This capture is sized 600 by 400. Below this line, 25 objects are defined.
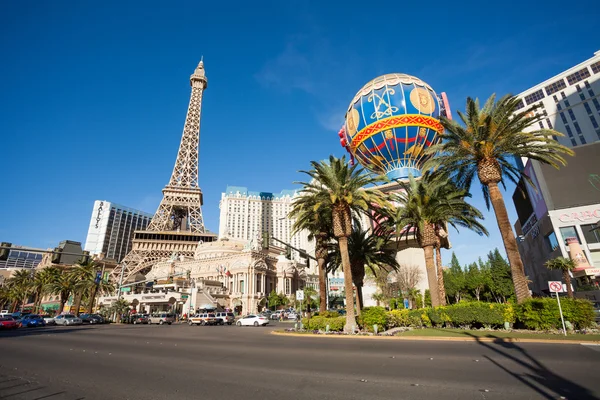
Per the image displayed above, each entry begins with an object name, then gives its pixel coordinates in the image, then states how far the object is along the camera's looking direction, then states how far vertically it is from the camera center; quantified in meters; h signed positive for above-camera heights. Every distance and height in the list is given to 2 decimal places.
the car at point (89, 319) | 39.79 -0.76
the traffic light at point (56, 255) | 17.44 +3.16
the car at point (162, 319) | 40.08 -0.99
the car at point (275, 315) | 52.06 -1.16
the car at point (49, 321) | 38.03 -0.85
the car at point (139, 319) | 42.04 -0.98
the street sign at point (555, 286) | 14.83 +0.66
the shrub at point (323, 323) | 20.03 -1.04
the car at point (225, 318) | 38.88 -1.03
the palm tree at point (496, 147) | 17.86 +9.12
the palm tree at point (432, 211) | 22.11 +6.46
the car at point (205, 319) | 37.62 -1.09
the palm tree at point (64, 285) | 51.28 +4.51
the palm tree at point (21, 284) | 64.81 +6.12
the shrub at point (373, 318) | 19.02 -0.76
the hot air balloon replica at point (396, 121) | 39.66 +22.72
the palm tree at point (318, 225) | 22.51 +6.09
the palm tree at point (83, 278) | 47.69 +5.33
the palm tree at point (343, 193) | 20.73 +7.29
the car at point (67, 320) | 36.81 -0.73
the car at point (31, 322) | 35.36 -0.81
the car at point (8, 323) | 28.84 -0.74
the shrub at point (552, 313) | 14.38 -0.57
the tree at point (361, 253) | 25.88 +4.16
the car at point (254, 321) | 34.62 -1.32
